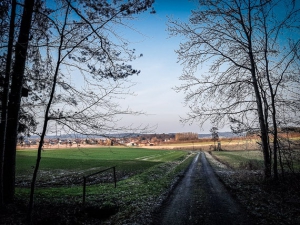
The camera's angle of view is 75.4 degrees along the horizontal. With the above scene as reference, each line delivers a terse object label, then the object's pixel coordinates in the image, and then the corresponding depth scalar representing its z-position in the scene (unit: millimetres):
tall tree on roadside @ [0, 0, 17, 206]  6279
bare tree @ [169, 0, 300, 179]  11041
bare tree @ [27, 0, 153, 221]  6117
